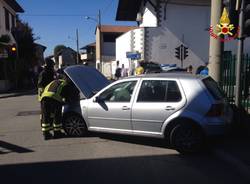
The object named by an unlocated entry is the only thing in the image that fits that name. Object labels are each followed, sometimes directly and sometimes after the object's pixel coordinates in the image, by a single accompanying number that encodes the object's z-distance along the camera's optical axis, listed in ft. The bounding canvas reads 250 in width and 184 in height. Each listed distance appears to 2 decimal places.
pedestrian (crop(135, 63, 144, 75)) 34.68
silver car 14.24
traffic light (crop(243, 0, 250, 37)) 15.61
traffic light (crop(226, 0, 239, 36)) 16.30
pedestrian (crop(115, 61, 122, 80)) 56.03
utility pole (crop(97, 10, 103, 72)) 91.78
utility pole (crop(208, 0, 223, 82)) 18.54
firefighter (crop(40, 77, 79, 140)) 17.62
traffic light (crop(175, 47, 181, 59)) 44.06
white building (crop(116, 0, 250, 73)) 54.98
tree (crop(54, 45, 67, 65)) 253.79
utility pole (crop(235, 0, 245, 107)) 15.79
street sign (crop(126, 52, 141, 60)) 53.56
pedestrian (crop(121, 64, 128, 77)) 56.77
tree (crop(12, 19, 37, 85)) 65.31
